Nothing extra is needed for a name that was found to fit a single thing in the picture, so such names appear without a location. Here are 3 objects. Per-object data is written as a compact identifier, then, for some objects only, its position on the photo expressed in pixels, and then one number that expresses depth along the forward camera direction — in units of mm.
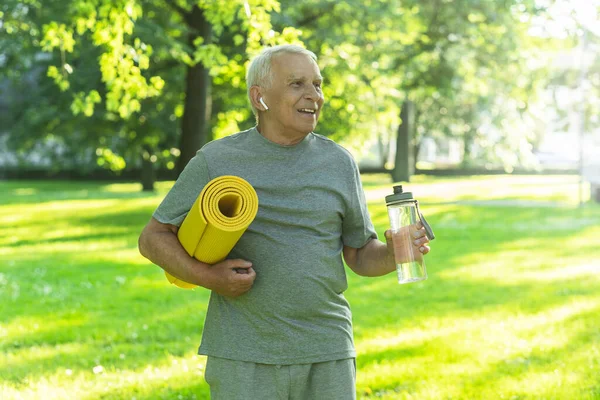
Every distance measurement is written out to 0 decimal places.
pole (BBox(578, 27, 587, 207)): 23820
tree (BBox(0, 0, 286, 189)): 7598
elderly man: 3119
